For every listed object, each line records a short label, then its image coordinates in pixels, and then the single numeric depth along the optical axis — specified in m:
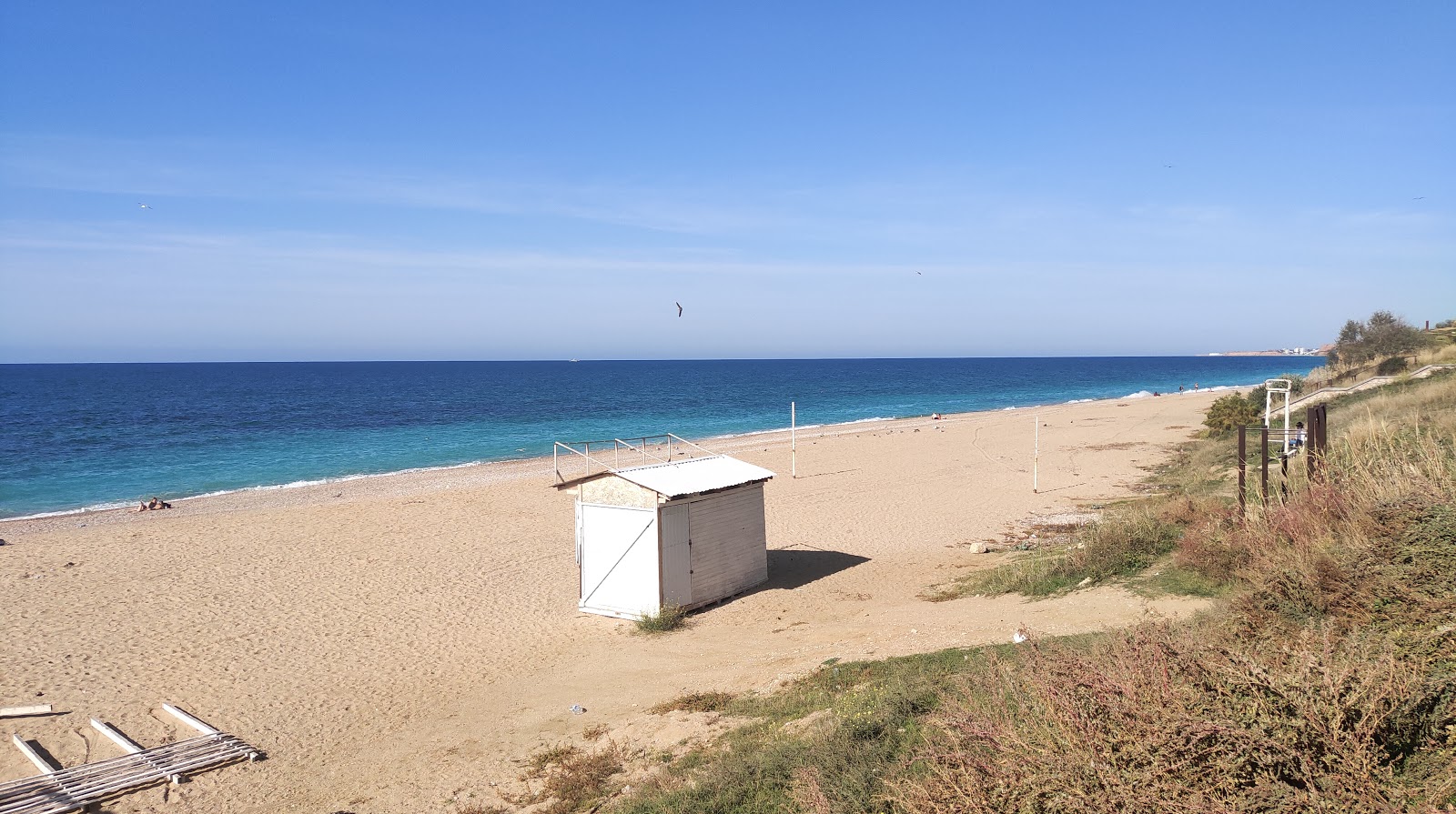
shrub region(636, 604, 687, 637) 12.85
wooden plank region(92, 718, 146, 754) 9.04
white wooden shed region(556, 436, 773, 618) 13.27
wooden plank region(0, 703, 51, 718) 9.88
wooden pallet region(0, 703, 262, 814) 7.70
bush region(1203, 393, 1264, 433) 30.54
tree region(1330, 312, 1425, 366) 42.03
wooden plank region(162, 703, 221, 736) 9.56
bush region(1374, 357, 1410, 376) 36.75
